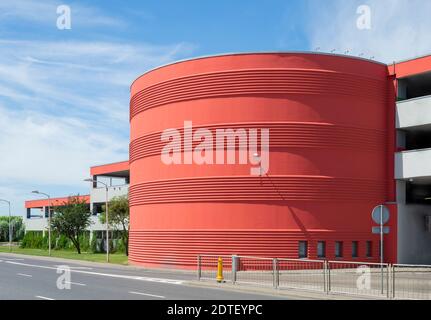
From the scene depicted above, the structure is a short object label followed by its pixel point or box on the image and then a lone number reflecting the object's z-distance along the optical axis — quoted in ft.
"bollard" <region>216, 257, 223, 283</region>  79.50
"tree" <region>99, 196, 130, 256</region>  189.37
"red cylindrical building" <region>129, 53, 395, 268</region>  112.78
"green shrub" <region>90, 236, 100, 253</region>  225.15
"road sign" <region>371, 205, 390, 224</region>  73.20
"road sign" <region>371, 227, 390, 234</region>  77.79
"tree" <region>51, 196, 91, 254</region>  217.77
